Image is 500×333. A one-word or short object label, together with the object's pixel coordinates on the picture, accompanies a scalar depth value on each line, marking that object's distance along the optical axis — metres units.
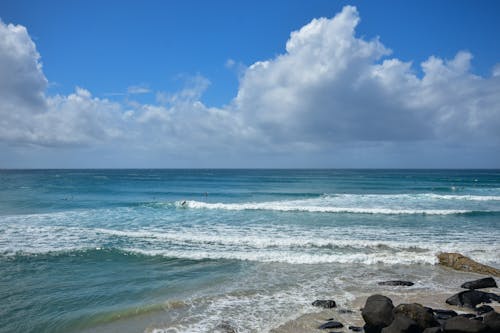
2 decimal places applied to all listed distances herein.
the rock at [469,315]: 8.48
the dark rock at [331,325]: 8.15
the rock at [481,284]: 10.80
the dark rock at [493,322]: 7.07
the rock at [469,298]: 9.30
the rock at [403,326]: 7.10
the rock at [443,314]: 8.49
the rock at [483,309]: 8.84
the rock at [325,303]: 9.39
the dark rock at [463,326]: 6.95
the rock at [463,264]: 12.57
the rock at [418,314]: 7.48
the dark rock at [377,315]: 7.63
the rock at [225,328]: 8.10
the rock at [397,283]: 11.22
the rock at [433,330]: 7.03
